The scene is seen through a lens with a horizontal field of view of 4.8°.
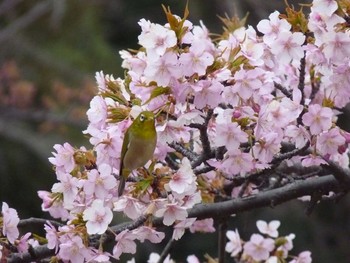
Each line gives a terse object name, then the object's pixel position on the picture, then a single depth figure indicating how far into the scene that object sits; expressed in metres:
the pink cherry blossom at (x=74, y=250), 4.86
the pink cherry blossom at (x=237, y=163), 4.88
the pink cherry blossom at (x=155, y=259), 5.18
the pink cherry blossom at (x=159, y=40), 4.80
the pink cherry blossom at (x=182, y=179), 4.83
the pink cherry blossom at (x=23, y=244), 4.94
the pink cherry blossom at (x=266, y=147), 4.88
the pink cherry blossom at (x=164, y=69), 4.80
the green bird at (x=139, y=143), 4.80
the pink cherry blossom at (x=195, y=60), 4.80
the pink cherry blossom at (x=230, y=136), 4.84
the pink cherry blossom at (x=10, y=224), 4.92
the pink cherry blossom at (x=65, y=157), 4.87
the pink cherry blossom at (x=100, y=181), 4.85
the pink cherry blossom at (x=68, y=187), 4.87
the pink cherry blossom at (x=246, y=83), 4.85
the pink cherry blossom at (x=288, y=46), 4.88
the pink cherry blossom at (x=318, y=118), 4.85
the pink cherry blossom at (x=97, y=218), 4.84
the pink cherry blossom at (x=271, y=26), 4.90
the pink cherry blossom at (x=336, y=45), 4.83
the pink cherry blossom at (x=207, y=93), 4.81
